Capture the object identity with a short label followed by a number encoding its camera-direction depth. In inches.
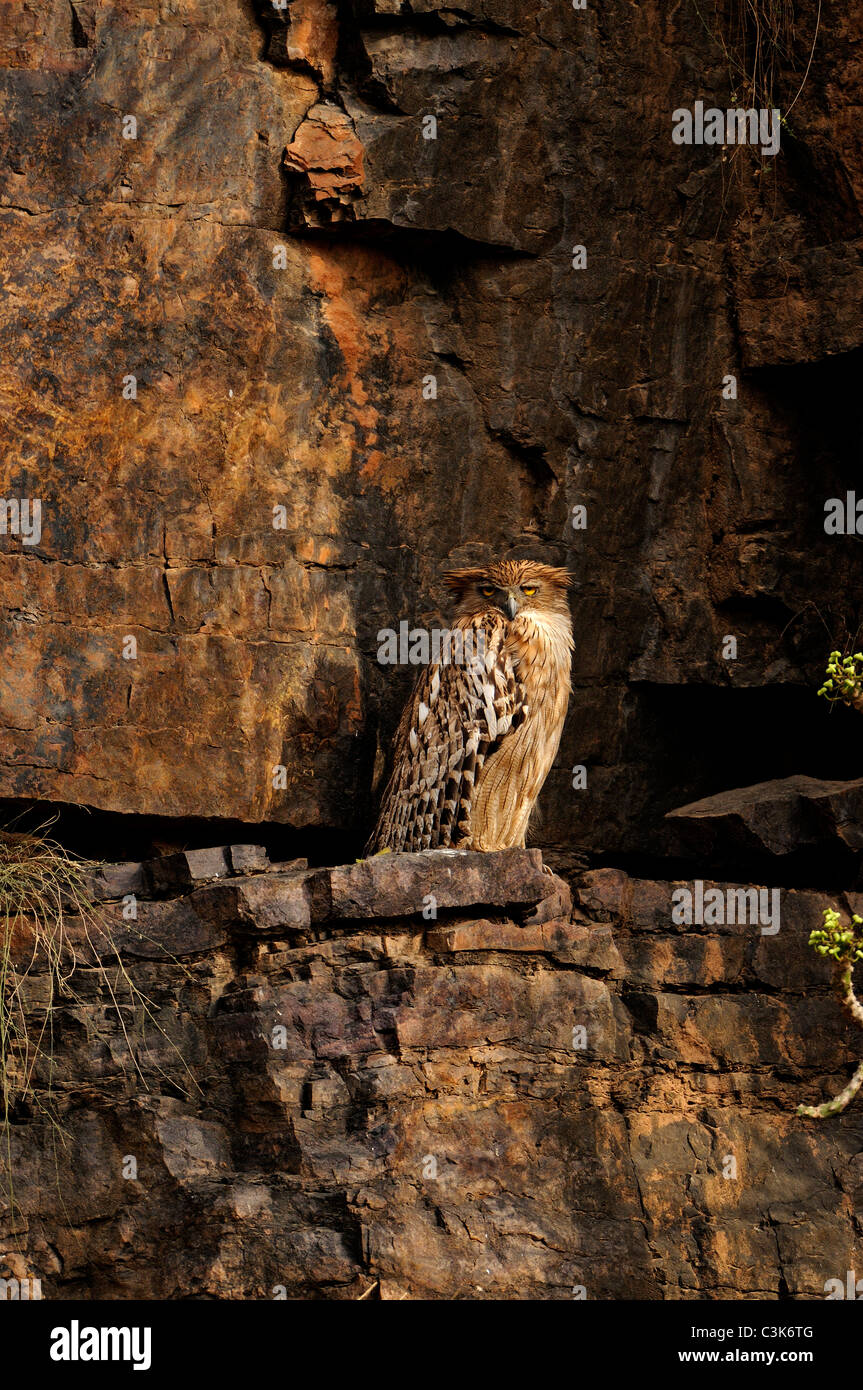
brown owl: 570.6
